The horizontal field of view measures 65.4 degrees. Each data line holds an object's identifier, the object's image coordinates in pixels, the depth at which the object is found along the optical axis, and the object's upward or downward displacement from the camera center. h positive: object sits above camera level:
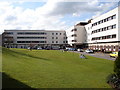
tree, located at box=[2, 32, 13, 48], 55.48 +3.78
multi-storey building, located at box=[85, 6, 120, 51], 29.57 +4.65
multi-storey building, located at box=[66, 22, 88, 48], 48.80 +4.80
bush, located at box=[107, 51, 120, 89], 6.51 -2.51
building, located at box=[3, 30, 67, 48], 59.02 +4.32
